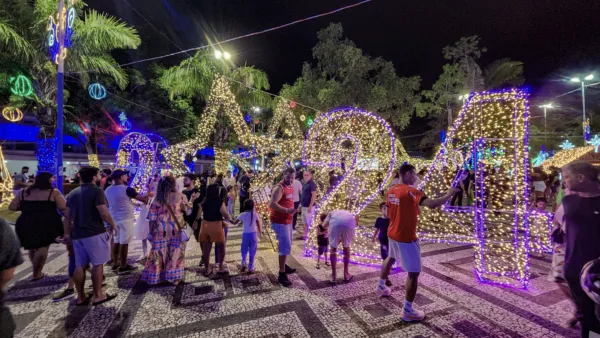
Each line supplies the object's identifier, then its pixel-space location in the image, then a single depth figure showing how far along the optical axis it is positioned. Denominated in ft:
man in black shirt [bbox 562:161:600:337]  8.38
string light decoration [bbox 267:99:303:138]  42.79
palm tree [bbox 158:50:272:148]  46.60
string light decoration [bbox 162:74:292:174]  29.55
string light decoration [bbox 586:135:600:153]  62.54
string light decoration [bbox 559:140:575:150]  70.90
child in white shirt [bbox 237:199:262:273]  15.58
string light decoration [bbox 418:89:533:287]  14.26
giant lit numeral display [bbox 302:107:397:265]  19.57
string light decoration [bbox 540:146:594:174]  56.29
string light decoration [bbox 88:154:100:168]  45.50
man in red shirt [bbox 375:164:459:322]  10.70
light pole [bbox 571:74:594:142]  59.93
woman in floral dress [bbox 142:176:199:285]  14.17
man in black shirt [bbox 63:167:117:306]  11.89
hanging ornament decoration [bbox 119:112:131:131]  53.88
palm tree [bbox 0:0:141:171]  29.63
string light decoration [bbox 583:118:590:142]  65.01
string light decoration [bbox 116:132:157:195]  34.86
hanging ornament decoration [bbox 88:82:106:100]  33.17
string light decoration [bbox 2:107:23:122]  32.90
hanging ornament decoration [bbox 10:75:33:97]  27.58
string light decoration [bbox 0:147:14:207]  35.04
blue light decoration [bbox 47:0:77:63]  24.48
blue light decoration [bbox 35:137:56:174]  33.09
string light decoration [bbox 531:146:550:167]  75.51
